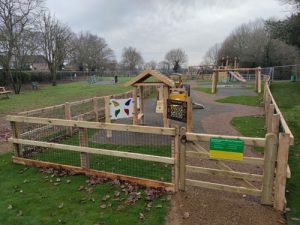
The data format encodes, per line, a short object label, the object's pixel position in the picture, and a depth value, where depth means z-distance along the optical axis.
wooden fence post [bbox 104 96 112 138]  8.29
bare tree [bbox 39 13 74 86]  41.47
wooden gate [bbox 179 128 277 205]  3.80
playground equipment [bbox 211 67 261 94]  20.75
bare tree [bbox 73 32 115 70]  72.94
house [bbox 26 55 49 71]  33.19
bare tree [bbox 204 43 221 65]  83.54
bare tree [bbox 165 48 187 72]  86.06
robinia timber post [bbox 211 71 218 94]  22.23
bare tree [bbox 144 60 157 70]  90.44
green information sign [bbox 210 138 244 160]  3.88
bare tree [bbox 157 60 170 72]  83.96
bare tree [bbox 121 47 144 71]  86.75
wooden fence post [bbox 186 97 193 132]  7.94
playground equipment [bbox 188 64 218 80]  42.03
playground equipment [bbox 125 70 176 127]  8.20
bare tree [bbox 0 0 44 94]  26.61
